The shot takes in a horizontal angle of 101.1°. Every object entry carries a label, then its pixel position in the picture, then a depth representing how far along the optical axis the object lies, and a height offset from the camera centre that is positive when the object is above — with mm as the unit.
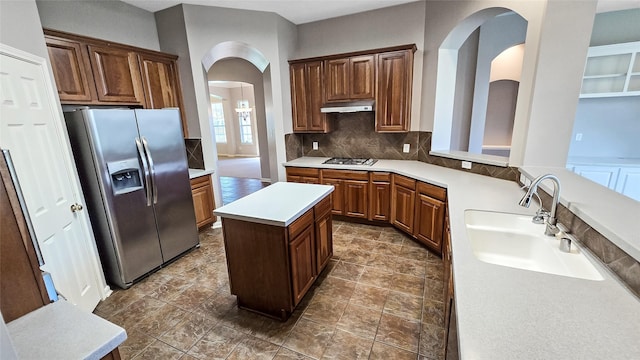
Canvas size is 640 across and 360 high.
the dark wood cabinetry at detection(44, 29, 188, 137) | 2453 +595
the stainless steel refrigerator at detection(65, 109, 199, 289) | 2270 -509
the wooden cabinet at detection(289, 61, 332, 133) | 3787 +380
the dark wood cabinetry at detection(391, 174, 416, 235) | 3145 -1012
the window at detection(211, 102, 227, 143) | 11125 +125
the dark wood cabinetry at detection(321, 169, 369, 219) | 3584 -949
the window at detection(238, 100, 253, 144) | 10945 -94
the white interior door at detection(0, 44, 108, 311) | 1633 -259
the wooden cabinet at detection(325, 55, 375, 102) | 3492 +571
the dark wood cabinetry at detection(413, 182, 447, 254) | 2699 -1028
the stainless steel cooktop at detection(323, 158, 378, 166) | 3774 -579
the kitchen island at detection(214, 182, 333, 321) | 1878 -917
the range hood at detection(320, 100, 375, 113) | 3506 +197
